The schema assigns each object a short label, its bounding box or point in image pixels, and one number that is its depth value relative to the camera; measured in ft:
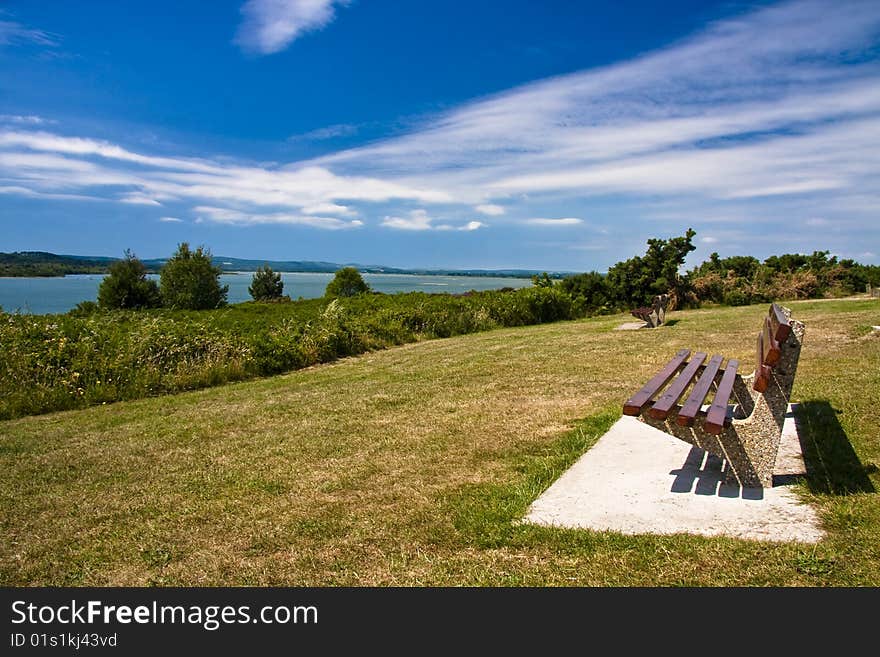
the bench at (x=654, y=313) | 46.14
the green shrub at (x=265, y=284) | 241.96
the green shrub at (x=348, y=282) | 159.86
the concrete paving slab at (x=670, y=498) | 11.15
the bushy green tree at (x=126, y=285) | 166.81
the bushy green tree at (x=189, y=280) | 182.91
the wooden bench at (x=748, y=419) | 11.79
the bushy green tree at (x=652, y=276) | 69.72
